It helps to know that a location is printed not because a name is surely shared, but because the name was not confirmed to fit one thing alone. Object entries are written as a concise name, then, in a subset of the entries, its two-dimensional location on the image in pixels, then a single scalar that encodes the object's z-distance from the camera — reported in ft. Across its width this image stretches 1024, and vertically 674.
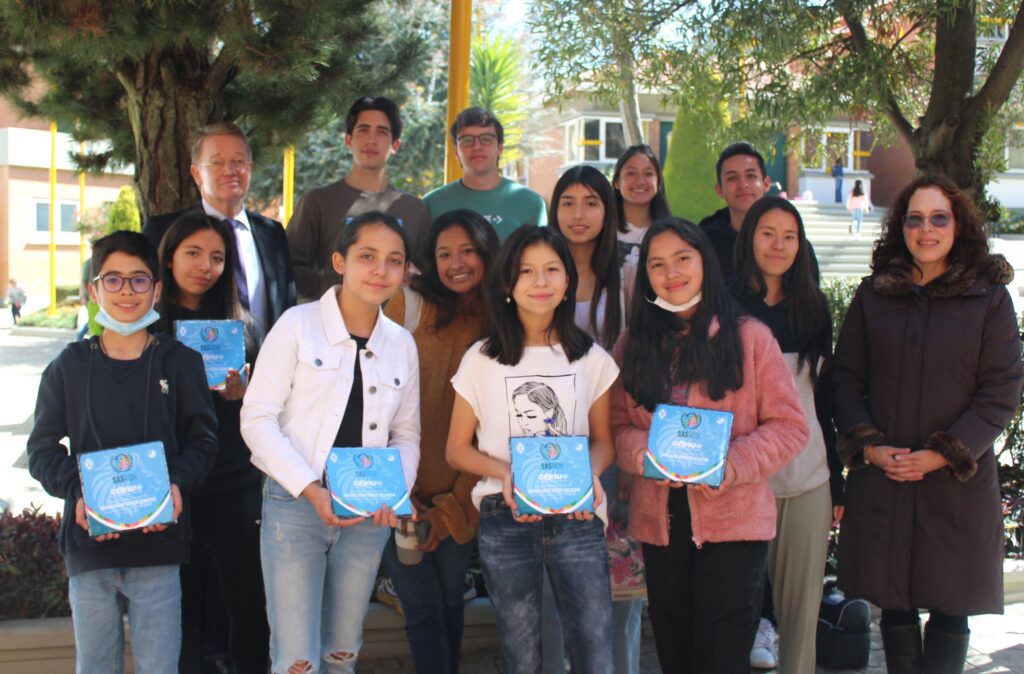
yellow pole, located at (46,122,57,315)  77.71
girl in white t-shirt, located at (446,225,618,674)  10.27
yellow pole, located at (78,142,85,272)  79.87
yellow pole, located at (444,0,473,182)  18.53
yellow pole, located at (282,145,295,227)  39.52
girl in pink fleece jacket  10.42
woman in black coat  11.10
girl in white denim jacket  10.12
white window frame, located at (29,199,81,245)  104.47
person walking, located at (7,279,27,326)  85.87
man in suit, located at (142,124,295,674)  11.70
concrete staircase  75.05
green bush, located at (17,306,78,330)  78.59
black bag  13.76
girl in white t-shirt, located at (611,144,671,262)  14.30
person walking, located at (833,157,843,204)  96.58
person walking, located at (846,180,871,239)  84.02
